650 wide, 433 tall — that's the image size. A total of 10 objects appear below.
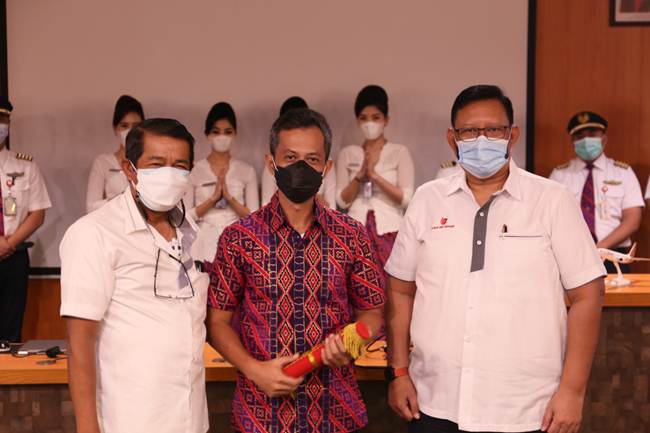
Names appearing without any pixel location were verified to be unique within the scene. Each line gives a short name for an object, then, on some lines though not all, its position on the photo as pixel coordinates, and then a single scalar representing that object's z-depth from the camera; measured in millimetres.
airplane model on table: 3320
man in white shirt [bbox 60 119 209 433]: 1669
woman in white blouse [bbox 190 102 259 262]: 4711
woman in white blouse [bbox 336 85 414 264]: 4570
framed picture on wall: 5195
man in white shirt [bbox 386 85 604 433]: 1877
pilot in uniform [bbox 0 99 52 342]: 4676
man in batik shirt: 1818
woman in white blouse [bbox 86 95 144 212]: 4719
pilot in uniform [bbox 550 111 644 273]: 4742
